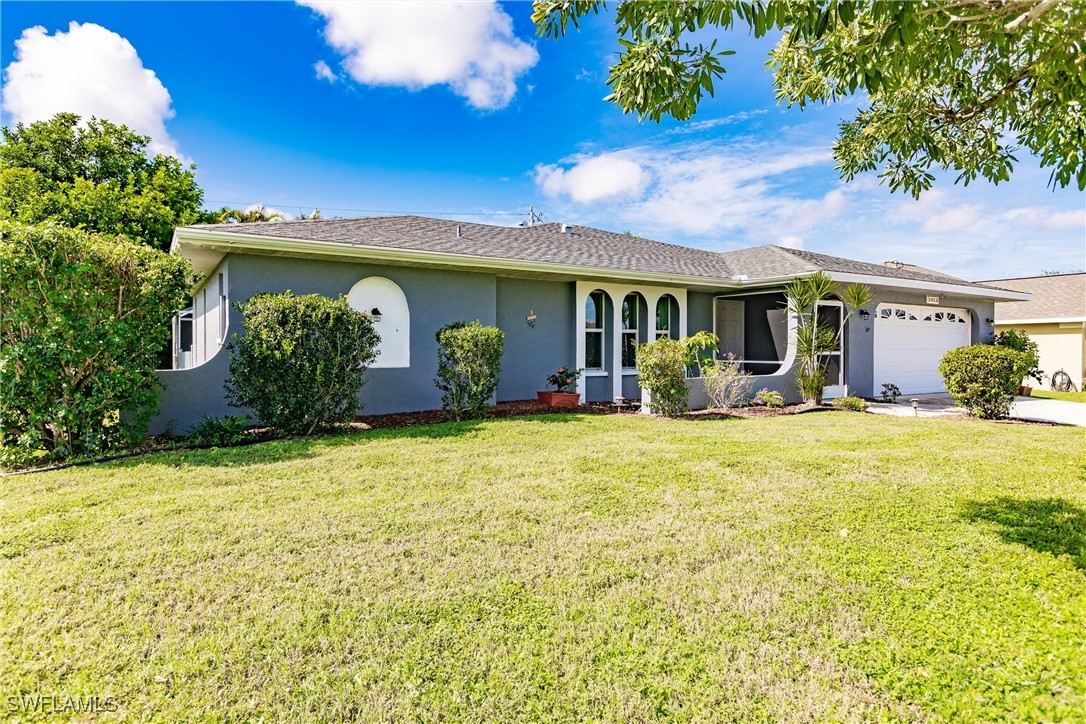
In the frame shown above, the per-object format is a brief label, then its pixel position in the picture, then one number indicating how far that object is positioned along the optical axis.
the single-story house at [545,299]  8.76
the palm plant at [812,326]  11.57
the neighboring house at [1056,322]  18.56
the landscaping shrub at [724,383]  10.59
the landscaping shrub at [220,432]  7.19
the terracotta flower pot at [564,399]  10.97
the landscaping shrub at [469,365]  8.75
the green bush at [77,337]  5.78
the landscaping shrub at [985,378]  9.90
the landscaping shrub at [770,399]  11.25
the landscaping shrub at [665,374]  9.68
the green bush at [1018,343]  15.99
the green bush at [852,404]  11.39
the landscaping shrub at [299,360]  7.12
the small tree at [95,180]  20.06
